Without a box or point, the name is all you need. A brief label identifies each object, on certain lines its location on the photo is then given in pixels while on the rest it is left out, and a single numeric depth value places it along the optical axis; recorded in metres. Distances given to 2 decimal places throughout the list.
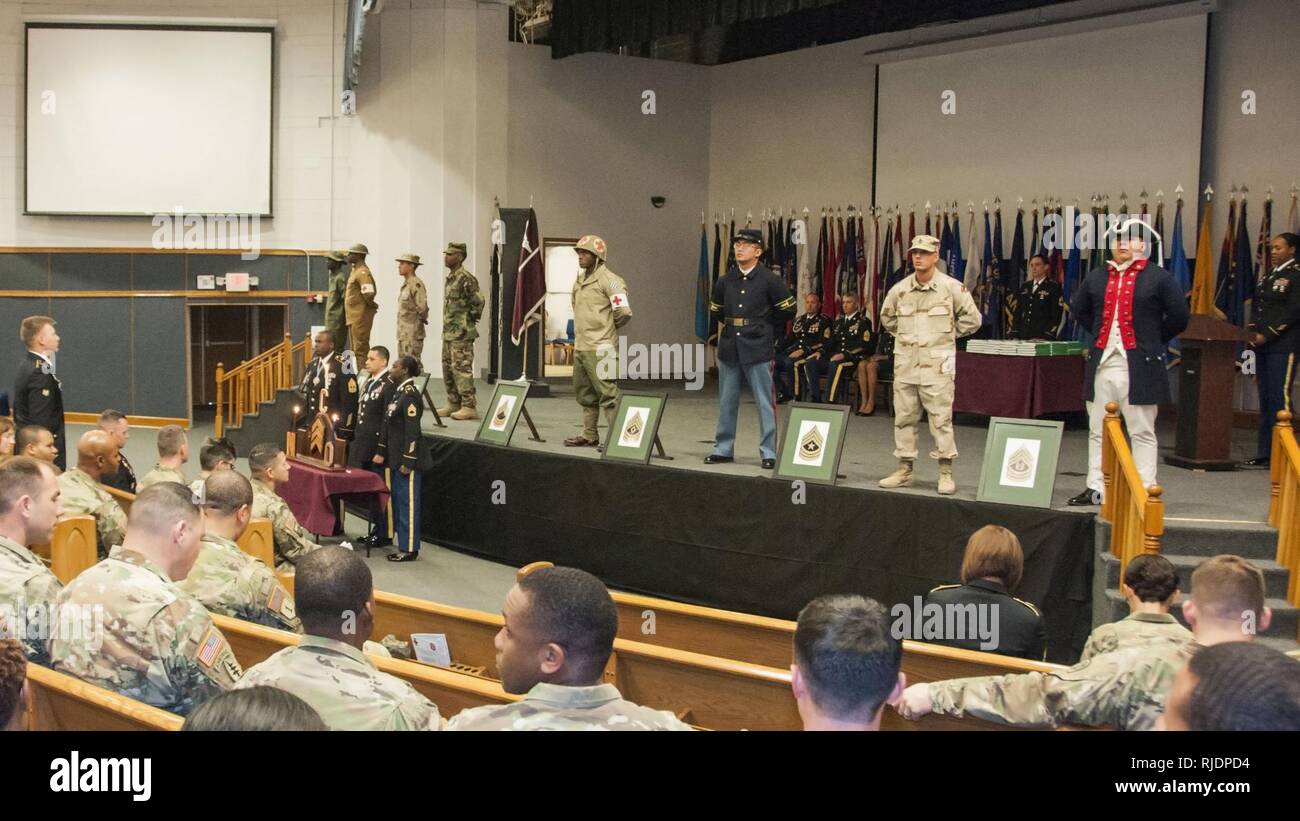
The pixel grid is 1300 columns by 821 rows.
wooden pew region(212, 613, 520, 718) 3.07
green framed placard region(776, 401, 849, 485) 7.02
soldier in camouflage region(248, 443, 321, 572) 5.79
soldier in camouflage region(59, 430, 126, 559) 5.52
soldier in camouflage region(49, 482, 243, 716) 3.18
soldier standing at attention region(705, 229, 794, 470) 7.64
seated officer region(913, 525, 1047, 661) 3.91
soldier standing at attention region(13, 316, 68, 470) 7.41
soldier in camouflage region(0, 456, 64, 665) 3.51
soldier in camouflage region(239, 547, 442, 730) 2.64
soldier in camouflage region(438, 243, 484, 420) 10.42
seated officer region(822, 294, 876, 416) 11.73
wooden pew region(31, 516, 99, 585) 4.72
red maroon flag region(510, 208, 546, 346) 12.02
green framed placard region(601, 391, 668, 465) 7.86
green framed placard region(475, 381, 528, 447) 8.80
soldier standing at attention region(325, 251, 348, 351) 11.36
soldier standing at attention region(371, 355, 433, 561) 8.62
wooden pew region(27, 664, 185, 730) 2.68
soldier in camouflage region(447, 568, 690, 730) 2.32
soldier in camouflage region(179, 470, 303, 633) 4.09
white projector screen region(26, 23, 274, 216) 13.97
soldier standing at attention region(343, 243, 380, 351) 11.02
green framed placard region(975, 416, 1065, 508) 6.31
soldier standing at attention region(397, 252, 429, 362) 10.80
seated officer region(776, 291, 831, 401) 12.12
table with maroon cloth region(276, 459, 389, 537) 8.48
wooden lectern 7.42
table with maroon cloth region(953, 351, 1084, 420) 9.83
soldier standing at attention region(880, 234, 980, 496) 6.80
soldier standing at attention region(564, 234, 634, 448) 8.48
